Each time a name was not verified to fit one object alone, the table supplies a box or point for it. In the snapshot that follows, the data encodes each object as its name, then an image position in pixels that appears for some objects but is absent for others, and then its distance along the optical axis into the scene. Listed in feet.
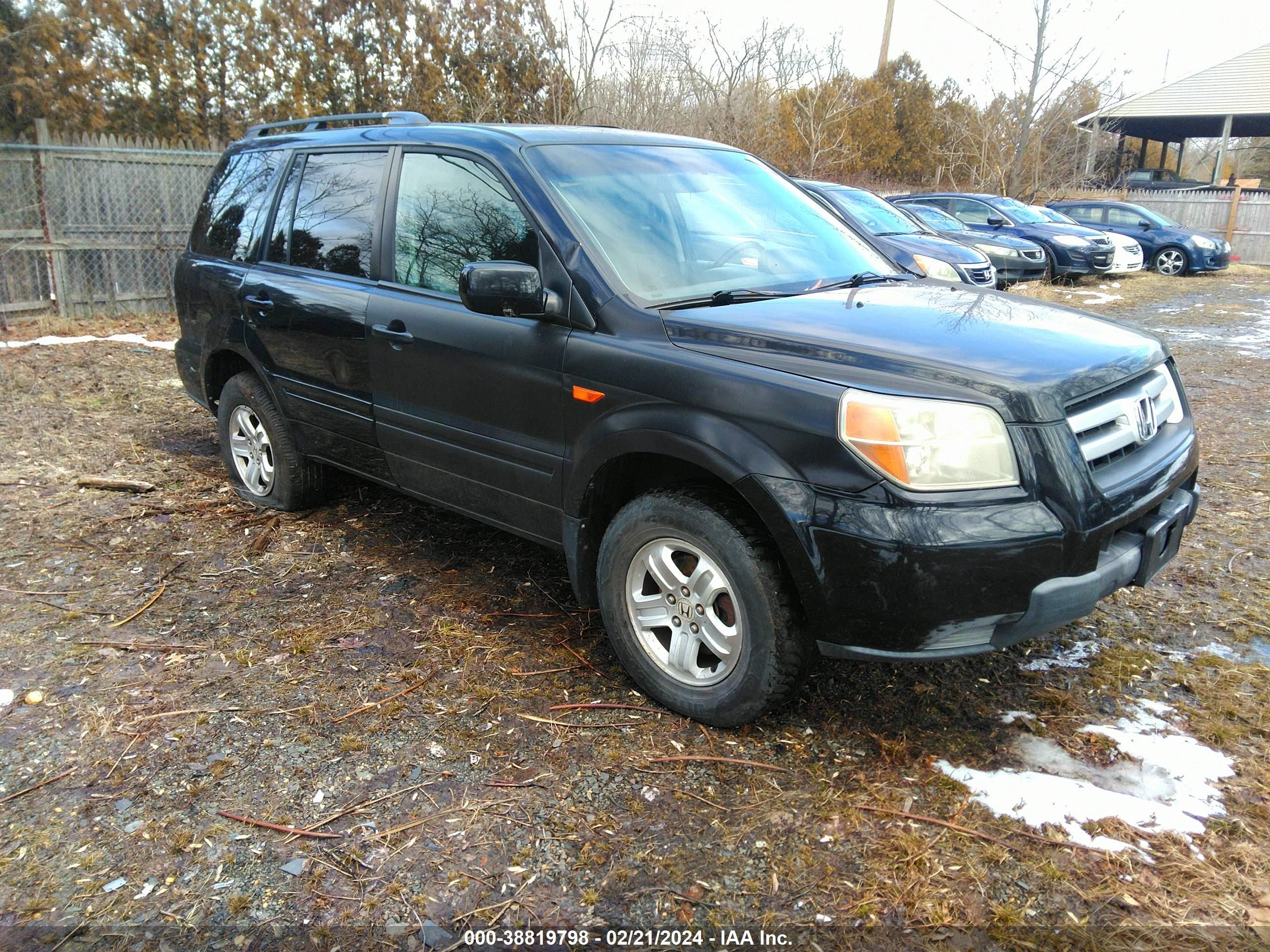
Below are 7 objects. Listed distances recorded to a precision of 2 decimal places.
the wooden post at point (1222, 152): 99.86
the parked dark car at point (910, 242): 31.24
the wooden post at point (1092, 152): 80.48
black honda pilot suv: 8.66
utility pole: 100.99
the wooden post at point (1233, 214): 77.61
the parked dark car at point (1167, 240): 61.62
